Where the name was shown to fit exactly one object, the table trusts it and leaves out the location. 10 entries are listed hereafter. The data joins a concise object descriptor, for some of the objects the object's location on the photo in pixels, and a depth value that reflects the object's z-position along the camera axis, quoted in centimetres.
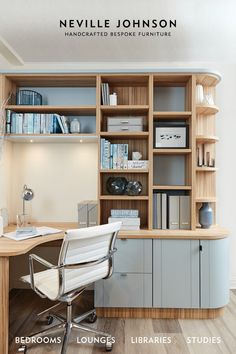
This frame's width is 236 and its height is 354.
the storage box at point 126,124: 269
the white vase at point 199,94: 277
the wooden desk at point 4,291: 190
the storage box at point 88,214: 265
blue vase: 267
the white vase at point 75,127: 278
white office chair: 181
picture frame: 271
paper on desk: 227
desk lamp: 263
